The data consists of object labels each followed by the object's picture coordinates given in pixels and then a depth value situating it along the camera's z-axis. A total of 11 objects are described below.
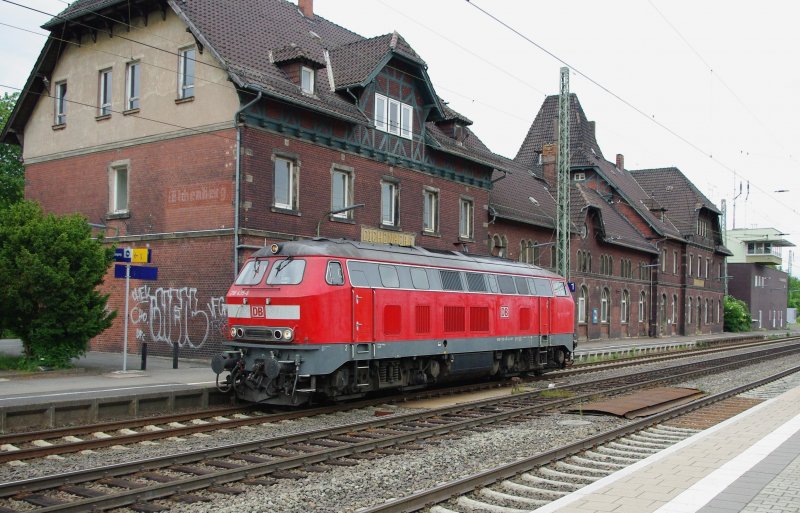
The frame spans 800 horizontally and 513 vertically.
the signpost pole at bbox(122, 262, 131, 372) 17.03
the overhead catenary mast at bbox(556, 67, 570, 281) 25.78
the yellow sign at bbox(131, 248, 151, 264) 18.48
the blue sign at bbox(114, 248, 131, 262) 17.94
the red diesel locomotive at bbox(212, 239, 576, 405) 13.68
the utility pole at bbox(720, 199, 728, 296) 59.00
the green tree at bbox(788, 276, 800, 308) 134.60
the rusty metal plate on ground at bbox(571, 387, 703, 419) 14.36
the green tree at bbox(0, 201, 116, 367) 16.55
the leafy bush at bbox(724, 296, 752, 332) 69.69
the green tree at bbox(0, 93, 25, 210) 37.88
